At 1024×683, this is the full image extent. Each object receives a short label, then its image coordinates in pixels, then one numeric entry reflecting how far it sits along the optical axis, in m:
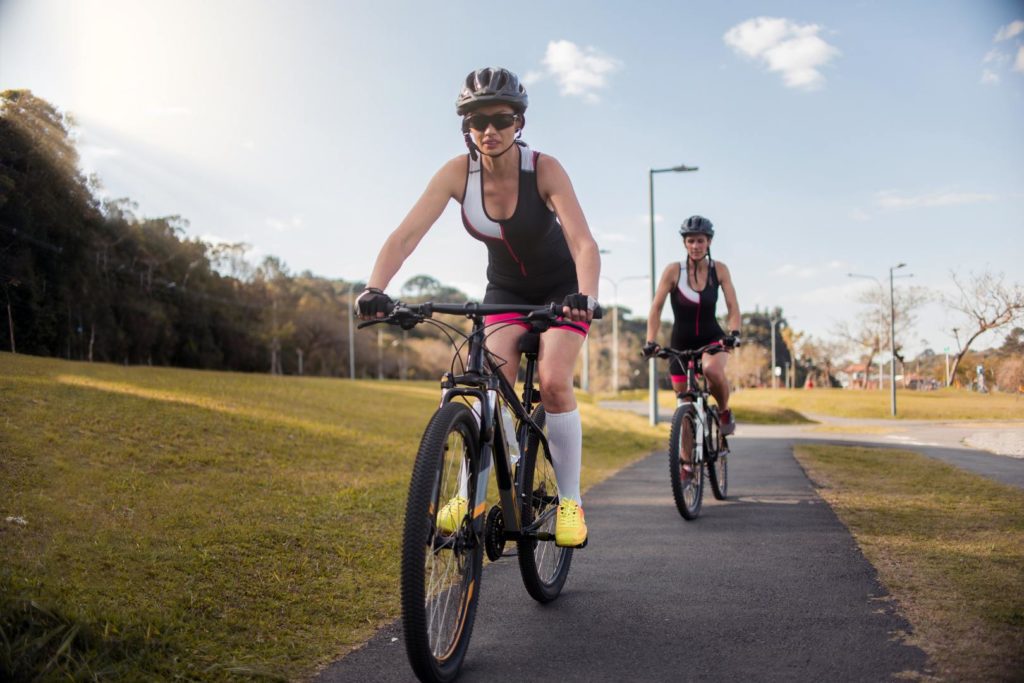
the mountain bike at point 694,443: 6.18
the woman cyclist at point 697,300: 7.06
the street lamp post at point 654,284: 19.58
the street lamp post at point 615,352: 42.88
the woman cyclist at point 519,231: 3.68
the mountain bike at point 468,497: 2.68
